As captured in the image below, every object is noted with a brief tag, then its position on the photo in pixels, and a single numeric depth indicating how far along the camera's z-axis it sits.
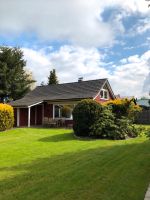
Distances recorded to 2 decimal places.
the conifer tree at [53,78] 28.12
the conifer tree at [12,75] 25.22
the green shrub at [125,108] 11.31
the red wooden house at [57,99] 17.69
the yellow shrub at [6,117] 14.06
